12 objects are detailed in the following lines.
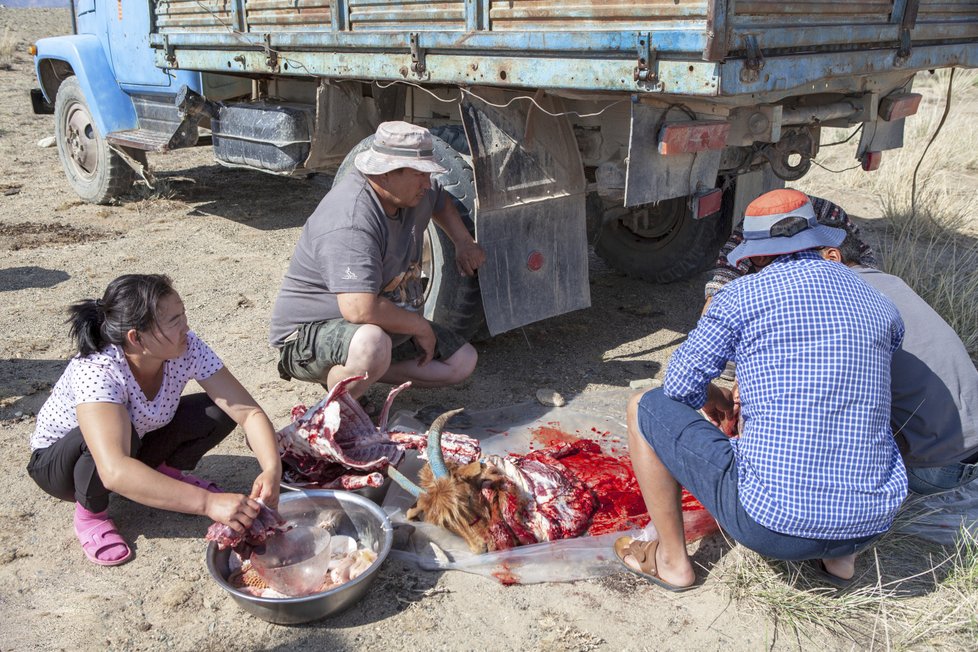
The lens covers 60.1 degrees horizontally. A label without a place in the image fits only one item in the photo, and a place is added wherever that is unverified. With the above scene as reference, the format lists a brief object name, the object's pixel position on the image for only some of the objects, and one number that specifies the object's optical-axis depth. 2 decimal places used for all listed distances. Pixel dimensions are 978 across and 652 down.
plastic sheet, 2.81
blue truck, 3.16
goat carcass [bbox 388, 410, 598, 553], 2.88
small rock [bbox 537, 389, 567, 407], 3.98
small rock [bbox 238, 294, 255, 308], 5.25
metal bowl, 2.49
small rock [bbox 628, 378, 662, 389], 4.27
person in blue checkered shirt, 2.28
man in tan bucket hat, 3.39
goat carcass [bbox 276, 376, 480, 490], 3.14
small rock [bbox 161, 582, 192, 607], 2.70
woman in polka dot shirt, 2.57
